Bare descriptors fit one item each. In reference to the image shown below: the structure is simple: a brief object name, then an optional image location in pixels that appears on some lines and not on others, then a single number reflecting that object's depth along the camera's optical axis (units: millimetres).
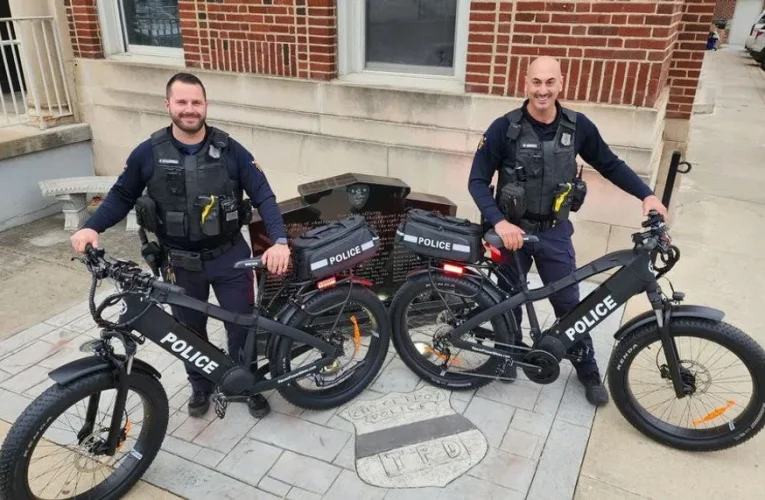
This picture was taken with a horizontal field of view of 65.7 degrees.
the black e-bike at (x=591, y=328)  3000
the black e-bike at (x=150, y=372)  2539
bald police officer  3109
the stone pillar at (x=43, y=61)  6691
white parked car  23103
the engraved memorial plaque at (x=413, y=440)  3008
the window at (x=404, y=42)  5336
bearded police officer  2840
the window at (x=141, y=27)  6637
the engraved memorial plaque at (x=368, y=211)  3934
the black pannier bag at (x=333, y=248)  3078
